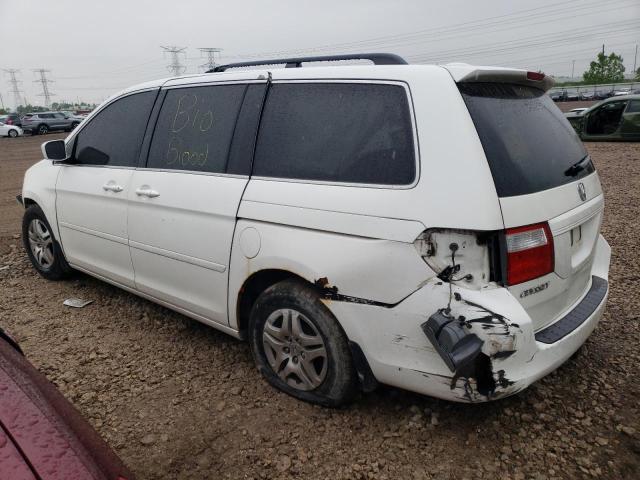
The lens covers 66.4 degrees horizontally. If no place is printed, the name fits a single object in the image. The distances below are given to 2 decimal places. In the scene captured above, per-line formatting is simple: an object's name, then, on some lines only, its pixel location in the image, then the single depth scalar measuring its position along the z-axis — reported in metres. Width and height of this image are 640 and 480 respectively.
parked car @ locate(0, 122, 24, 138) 32.09
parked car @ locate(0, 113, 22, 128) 33.93
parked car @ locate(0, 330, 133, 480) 1.13
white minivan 2.04
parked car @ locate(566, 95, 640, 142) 12.93
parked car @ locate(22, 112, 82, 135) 32.59
